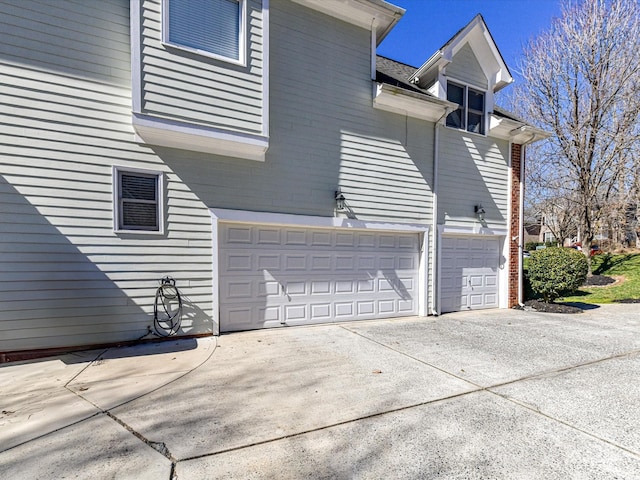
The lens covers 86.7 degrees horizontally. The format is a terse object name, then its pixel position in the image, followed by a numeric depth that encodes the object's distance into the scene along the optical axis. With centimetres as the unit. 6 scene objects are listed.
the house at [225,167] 494
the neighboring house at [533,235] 4776
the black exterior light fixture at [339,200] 723
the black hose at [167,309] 564
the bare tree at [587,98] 1419
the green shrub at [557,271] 918
